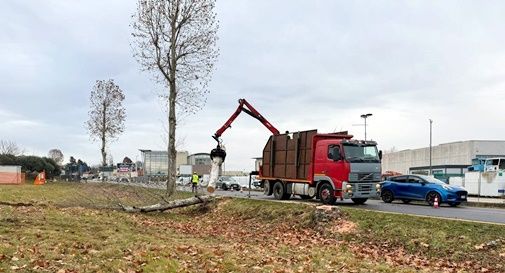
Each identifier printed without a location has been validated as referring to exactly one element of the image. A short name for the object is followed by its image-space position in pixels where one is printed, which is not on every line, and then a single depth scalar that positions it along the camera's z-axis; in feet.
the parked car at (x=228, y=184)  178.28
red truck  70.33
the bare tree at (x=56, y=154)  454.48
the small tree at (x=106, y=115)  206.28
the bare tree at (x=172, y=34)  109.50
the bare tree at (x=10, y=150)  367.93
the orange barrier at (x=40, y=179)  201.26
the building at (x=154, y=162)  300.61
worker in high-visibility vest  140.09
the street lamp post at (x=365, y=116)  190.18
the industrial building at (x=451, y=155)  261.44
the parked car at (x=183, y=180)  224.55
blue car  78.74
